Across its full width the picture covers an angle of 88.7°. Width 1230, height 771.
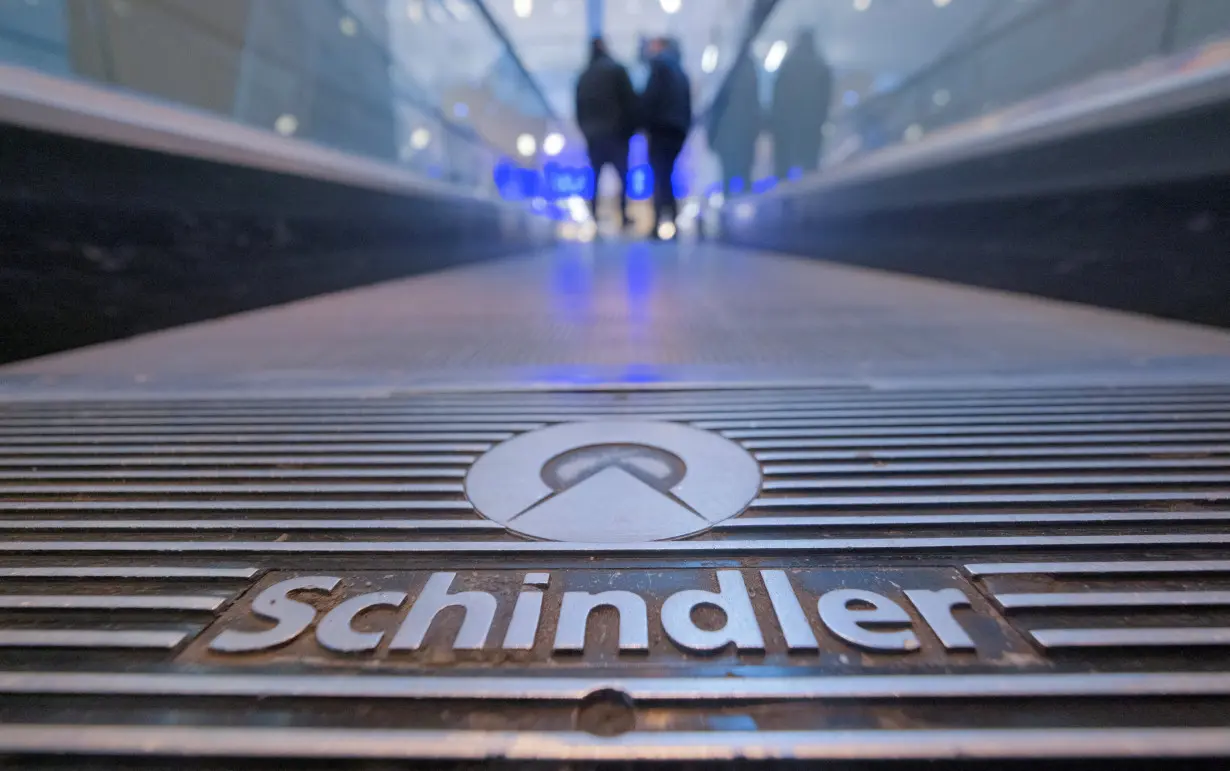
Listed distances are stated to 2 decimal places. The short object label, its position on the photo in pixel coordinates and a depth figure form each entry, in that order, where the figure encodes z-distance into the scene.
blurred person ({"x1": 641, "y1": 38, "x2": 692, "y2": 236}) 6.01
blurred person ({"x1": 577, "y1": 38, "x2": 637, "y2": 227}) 5.86
